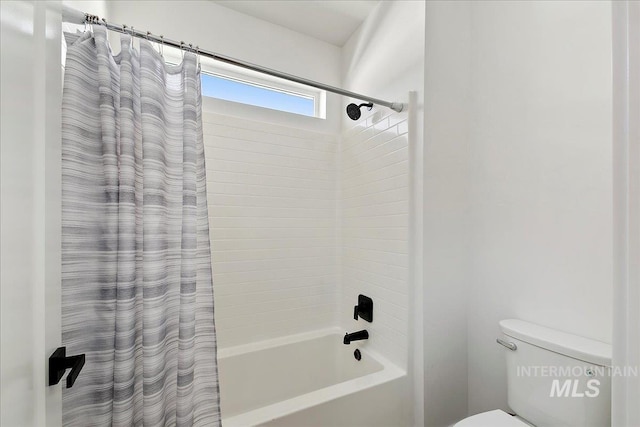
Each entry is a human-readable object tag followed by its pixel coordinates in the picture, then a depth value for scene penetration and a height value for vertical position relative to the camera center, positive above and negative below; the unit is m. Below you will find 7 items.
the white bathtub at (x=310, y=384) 1.20 -0.93
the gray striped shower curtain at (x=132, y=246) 0.88 -0.11
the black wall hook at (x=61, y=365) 0.64 -0.35
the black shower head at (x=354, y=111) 1.72 +0.62
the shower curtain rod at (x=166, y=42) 0.91 +0.64
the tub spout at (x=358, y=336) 1.73 -0.75
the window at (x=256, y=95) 1.89 +0.84
